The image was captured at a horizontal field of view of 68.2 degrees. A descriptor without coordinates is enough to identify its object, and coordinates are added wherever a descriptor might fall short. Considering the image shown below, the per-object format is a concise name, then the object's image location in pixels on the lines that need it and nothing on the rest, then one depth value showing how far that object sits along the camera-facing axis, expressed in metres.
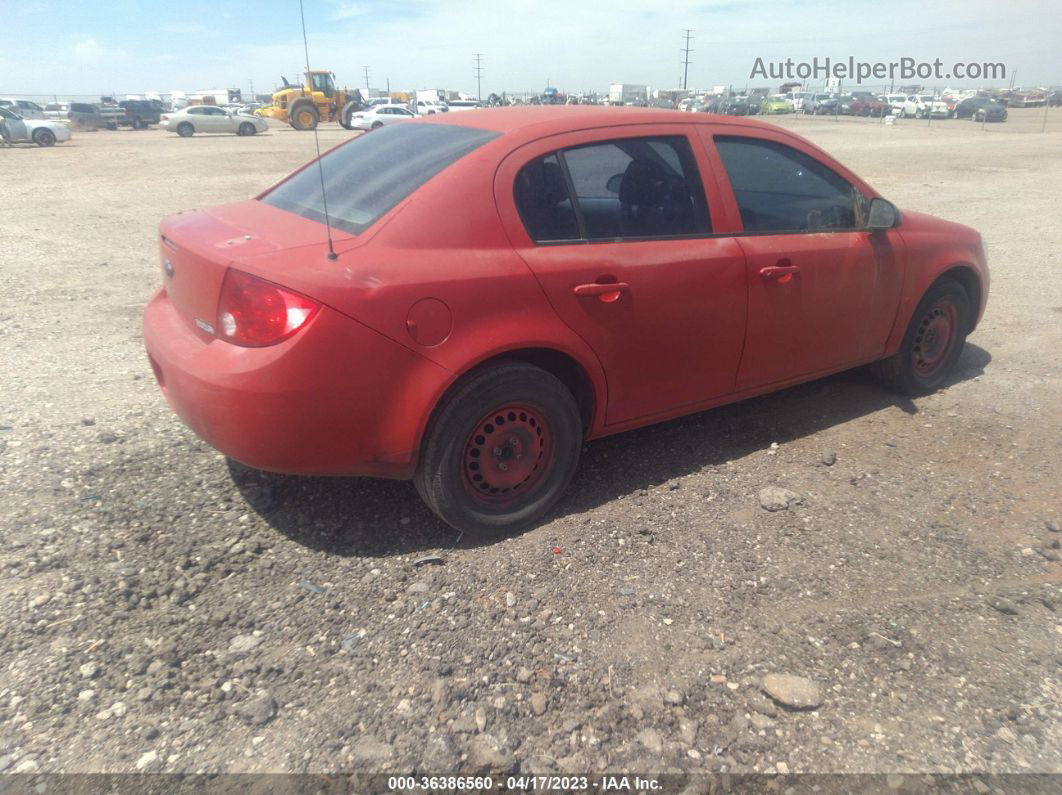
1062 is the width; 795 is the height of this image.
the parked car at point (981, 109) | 46.19
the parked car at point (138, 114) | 45.16
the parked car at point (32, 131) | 28.23
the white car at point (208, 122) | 36.91
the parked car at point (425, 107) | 48.09
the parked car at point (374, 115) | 38.72
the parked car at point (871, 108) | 56.41
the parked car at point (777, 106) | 56.86
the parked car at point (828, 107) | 58.78
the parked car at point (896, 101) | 54.33
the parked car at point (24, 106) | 49.09
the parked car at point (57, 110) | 50.62
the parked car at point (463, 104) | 48.52
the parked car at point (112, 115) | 44.06
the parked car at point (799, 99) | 61.16
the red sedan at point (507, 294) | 2.82
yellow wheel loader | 40.62
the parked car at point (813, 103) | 61.20
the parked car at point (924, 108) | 51.87
